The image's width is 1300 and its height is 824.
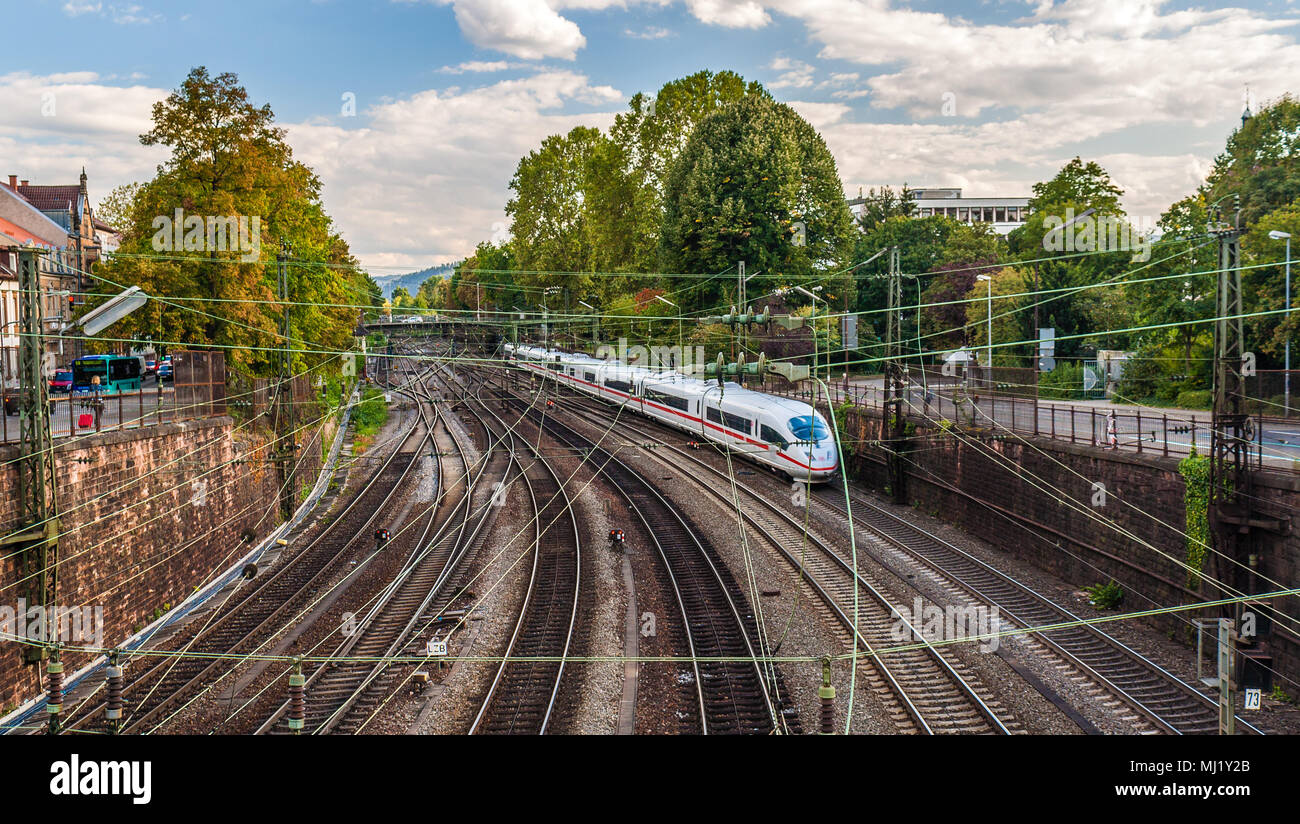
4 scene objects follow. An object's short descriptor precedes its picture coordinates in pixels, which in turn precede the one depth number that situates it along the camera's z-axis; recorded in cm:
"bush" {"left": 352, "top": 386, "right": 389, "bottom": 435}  4480
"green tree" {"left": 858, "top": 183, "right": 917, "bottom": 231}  7962
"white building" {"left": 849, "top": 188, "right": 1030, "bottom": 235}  12262
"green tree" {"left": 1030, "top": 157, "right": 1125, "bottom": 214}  4909
